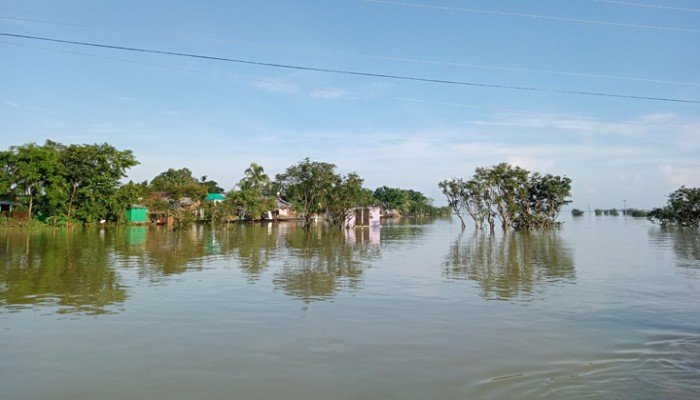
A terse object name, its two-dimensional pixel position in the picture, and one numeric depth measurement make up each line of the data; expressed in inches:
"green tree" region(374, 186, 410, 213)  4687.5
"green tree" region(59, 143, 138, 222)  1840.6
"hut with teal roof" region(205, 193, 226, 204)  2792.8
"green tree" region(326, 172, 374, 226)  2300.7
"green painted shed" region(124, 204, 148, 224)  2231.8
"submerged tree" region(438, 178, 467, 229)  2226.9
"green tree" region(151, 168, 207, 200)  2217.0
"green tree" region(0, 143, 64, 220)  1704.0
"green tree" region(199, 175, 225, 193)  3441.4
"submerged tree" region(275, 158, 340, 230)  2352.4
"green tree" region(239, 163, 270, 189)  2716.5
